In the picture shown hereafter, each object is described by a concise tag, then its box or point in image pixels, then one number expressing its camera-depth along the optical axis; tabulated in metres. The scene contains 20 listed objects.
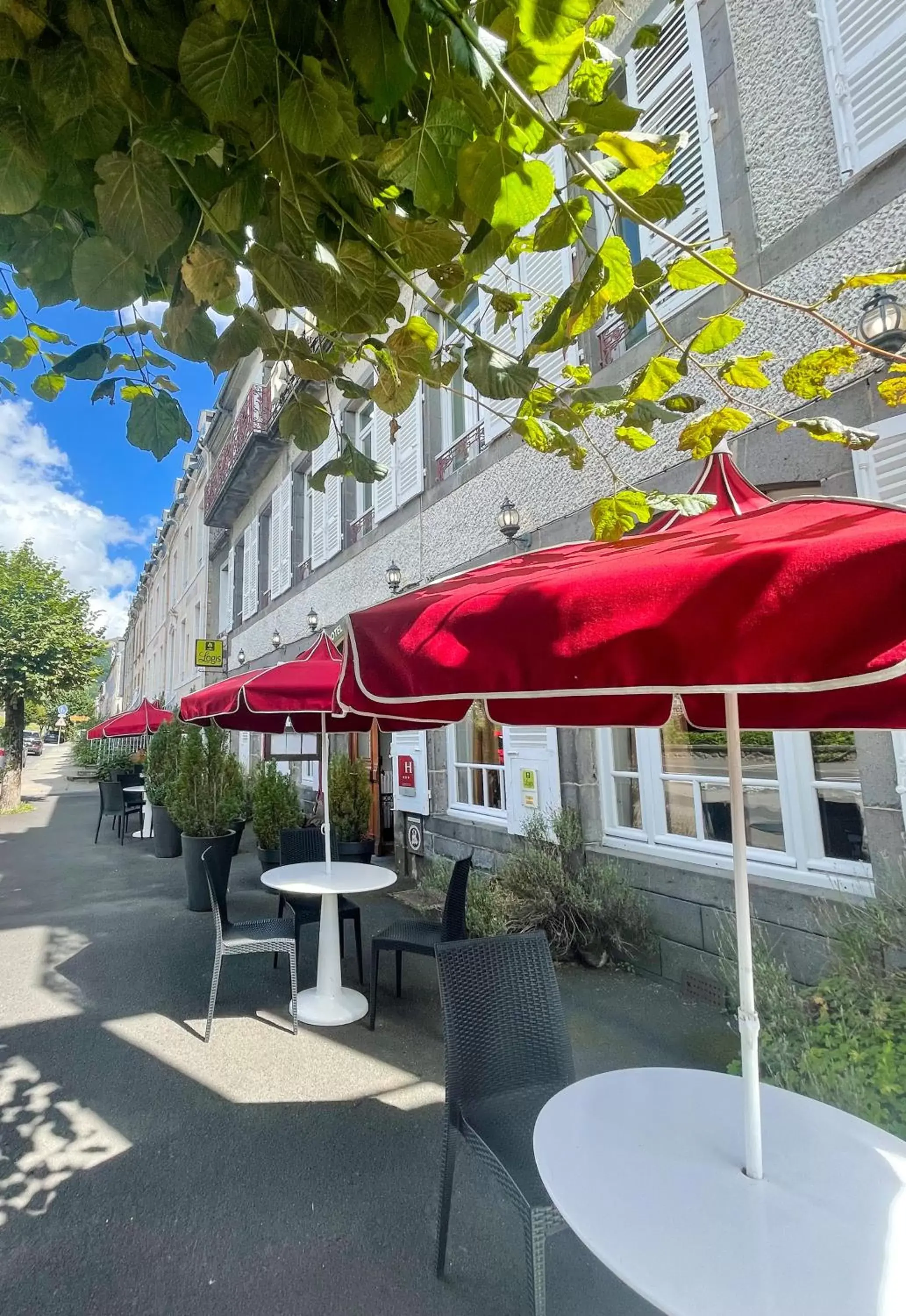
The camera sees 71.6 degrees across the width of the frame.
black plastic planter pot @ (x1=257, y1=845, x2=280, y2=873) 7.69
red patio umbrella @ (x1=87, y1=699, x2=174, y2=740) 13.40
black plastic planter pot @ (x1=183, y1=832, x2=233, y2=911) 6.39
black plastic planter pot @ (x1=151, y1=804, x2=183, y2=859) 9.92
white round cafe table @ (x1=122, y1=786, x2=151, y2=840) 11.91
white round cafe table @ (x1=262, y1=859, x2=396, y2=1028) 4.14
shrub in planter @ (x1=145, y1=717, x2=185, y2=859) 9.94
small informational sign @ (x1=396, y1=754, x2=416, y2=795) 7.84
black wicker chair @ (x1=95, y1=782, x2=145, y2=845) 11.58
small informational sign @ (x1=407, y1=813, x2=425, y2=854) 7.66
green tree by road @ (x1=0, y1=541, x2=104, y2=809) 15.38
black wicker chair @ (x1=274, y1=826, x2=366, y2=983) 5.38
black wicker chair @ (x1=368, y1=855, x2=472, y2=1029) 4.03
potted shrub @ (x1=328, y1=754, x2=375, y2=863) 8.40
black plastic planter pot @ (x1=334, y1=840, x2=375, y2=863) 7.71
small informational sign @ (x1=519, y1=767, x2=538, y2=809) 5.73
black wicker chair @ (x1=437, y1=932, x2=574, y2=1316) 2.17
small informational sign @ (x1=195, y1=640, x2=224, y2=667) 16.56
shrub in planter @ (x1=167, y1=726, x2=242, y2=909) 6.86
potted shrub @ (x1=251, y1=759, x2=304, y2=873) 8.50
